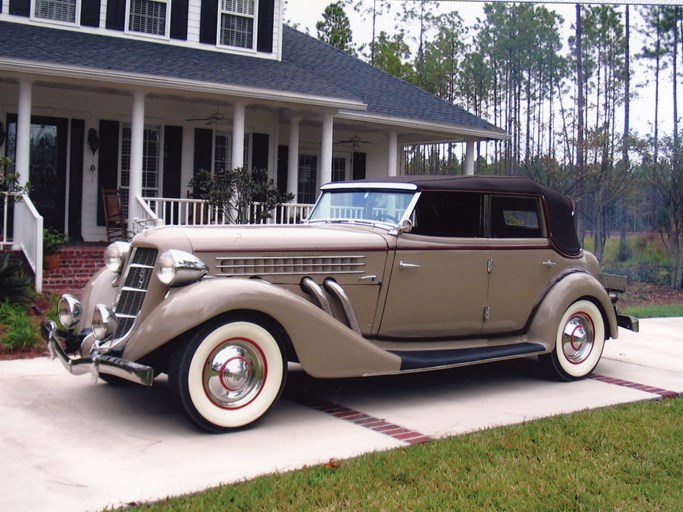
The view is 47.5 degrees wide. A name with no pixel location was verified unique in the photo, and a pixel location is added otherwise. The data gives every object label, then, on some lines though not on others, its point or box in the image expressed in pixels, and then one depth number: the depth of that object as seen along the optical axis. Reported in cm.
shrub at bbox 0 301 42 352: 743
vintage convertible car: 487
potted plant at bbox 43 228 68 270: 1112
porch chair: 1363
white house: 1268
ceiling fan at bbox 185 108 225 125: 1467
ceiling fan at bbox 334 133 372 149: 1755
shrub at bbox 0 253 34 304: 898
